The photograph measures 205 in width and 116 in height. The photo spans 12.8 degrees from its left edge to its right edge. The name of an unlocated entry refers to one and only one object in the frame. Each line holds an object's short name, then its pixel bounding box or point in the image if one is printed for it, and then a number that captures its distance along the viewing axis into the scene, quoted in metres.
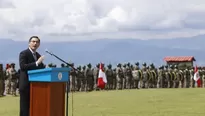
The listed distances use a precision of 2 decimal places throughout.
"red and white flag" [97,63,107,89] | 49.26
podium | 12.87
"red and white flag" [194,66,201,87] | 63.35
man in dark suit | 14.17
